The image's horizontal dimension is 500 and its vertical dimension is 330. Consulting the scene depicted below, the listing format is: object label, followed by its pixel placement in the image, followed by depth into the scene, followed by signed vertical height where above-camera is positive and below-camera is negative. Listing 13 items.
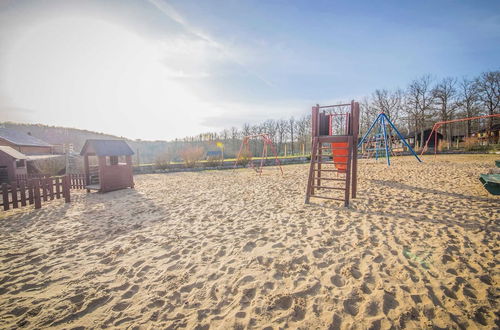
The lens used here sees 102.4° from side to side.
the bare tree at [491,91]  33.28 +9.87
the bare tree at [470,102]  34.69 +8.39
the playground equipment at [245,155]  19.33 +0.02
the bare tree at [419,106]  34.19 +7.71
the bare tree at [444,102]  33.88 +8.20
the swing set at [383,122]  11.60 +1.78
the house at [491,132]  34.18 +3.21
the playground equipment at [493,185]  4.95 -0.89
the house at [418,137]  39.56 +2.76
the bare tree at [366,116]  38.22 +7.12
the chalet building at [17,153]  11.14 +0.62
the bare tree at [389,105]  36.91 +8.82
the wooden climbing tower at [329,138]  5.79 +0.46
